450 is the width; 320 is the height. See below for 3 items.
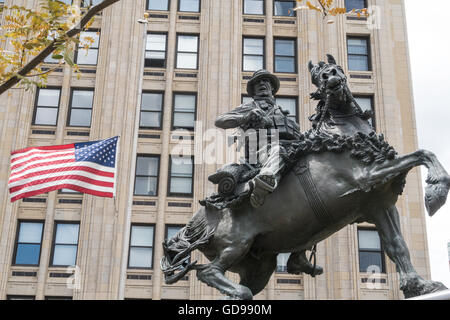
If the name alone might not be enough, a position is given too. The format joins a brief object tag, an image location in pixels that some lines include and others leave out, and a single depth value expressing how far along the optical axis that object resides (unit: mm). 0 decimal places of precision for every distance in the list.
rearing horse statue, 6305
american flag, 17312
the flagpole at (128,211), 21320
